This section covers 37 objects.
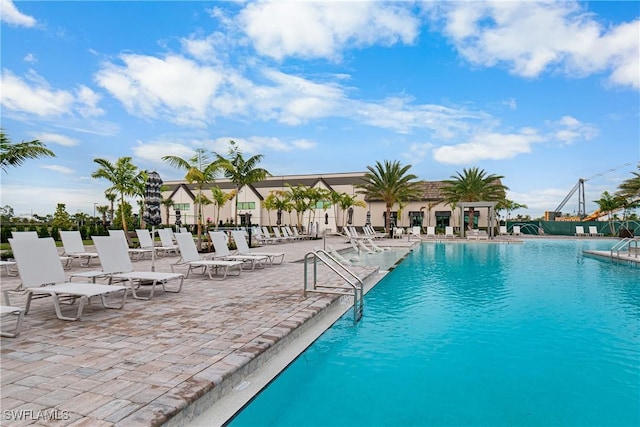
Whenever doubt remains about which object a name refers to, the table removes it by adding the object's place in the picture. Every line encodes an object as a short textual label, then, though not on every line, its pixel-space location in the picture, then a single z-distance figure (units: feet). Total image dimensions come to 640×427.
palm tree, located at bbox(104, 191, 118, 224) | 119.00
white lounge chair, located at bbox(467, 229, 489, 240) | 102.91
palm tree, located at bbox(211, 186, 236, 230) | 93.17
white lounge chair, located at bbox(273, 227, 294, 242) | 87.76
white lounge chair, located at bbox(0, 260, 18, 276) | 31.46
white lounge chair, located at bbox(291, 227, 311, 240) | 99.01
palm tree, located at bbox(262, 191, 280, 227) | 119.65
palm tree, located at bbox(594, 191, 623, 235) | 135.23
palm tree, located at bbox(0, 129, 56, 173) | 38.23
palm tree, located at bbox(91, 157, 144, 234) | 62.28
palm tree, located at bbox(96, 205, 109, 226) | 136.73
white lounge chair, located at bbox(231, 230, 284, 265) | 39.72
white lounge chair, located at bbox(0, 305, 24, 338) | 14.60
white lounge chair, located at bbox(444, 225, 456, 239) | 109.34
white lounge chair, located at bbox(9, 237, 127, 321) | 17.54
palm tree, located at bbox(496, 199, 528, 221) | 132.27
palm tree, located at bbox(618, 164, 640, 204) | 99.09
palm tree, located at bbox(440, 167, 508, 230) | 122.52
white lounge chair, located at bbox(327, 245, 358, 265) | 38.89
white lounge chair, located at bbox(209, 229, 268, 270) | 36.01
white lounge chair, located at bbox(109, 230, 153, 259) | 43.55
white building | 150.51
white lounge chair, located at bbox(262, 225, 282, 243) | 83.25
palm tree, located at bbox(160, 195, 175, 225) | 169.17
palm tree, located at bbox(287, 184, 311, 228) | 113.19
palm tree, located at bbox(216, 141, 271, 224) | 64.28
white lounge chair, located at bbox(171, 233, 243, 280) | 30.53
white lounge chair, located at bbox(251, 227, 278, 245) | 79.77
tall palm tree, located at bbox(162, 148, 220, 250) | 54.60
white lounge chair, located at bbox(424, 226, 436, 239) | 119.03
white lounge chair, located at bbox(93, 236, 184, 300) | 22.91
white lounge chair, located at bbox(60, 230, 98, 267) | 38.66
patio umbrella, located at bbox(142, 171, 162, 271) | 31.49
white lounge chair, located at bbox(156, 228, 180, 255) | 47.50
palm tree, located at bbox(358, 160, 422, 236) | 117.39
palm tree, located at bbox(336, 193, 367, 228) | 121.90
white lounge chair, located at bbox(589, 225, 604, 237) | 130.10
